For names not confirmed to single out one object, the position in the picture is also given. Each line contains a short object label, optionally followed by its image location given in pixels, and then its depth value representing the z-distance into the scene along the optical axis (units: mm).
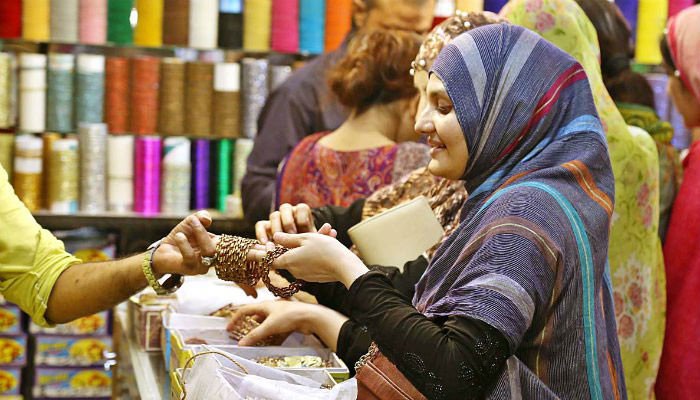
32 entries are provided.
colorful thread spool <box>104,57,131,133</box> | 4551
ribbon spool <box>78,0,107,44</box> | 4504
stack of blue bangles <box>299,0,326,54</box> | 4648
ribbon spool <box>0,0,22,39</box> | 4453
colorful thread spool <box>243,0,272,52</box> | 4602
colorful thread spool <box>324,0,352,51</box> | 4648
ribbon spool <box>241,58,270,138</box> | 4586
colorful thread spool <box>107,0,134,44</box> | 4527
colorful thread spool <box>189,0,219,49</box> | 4562
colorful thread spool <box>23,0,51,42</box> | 4477
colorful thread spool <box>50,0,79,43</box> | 4500
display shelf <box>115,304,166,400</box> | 2137
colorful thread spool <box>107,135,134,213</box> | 4566
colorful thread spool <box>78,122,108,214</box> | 4484
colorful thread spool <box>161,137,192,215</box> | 4586
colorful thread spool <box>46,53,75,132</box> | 4480
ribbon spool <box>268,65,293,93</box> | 4633
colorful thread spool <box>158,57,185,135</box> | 4570
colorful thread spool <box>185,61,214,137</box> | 4578
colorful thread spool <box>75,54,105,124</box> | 4504
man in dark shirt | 3857
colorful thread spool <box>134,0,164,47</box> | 4531
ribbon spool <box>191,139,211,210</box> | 4637
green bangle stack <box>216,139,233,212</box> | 4660
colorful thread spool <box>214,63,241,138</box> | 4578
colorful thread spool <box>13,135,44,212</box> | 4422
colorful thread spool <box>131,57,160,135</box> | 4555
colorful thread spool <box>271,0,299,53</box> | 4621
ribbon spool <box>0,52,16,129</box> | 4410
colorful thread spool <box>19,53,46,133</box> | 4461
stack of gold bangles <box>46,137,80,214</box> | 4453
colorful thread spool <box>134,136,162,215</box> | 4578
